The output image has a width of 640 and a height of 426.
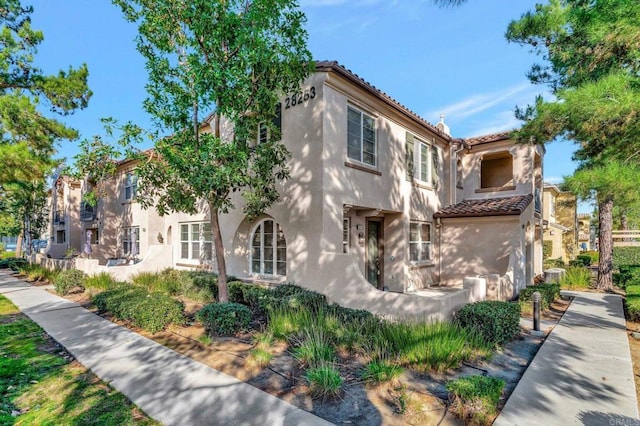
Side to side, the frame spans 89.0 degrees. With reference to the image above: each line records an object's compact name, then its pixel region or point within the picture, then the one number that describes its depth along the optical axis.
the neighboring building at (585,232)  44.02
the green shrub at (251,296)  9.56
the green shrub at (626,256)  23.47
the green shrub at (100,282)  13.66
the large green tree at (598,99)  6.94
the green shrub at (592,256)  30.55
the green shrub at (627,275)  14.15
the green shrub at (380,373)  5.38
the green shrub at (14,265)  22.85
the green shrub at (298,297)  8.94
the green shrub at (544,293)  11.34
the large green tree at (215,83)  8.15
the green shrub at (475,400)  4.39
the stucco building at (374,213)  10.02
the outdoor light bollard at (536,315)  8.81
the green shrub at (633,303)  9.55
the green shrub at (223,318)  8.06
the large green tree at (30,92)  12.62
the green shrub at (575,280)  16.19
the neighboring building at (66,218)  31.44
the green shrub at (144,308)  8.47
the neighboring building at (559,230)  28.77
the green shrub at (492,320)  7.66
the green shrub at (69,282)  13.87
